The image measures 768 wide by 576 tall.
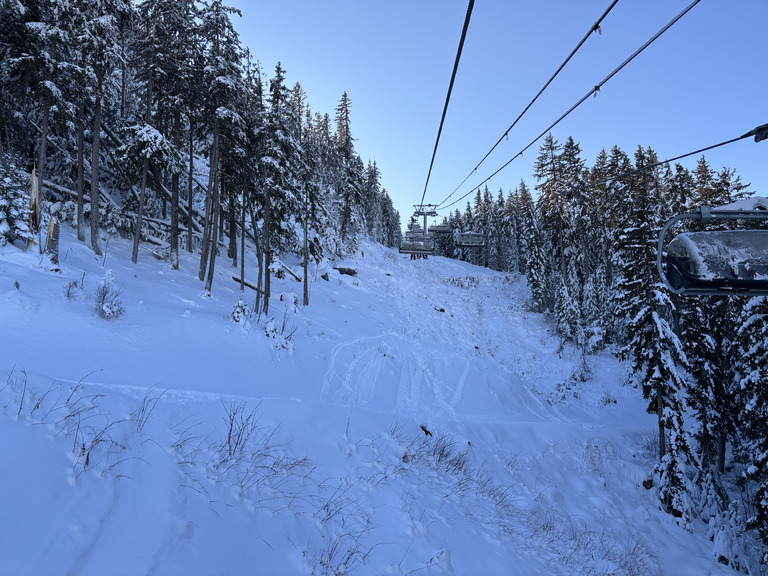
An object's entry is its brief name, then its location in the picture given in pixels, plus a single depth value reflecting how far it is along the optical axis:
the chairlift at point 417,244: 41.31
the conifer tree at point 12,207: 10.80
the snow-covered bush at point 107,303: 9.19
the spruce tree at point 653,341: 12.25
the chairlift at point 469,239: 48.75
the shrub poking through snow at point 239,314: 13.30
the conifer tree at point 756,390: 10.69
